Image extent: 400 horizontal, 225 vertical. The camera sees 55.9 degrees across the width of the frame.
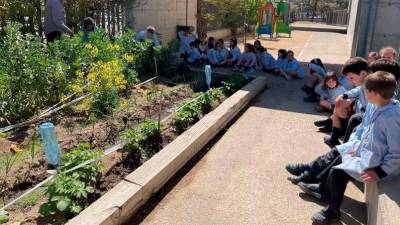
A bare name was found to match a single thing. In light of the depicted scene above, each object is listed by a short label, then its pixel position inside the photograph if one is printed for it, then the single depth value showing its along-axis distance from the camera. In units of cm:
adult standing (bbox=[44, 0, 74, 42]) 702
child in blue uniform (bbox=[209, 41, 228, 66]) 957
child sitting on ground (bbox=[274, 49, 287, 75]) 903
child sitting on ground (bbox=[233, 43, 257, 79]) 911
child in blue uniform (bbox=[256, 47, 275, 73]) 921
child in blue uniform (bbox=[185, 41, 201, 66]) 958
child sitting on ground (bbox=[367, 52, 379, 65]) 513
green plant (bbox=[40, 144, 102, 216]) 293
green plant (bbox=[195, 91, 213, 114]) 581
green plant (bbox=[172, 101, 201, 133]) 507
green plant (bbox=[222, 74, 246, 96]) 688
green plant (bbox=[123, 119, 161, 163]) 403
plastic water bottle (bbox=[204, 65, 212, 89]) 628
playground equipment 1975
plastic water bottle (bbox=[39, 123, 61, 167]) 308
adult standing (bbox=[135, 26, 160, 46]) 916
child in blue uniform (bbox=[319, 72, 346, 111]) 575
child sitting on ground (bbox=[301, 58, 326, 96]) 713
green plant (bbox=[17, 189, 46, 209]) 317
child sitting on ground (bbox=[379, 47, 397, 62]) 464
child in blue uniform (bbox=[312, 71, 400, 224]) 286
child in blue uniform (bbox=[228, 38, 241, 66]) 955
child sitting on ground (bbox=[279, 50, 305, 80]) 880
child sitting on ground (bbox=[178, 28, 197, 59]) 1001
